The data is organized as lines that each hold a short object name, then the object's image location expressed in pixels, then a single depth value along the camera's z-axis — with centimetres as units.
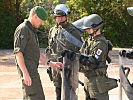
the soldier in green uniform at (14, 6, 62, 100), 577
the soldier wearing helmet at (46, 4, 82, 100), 651
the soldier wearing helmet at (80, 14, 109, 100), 584
